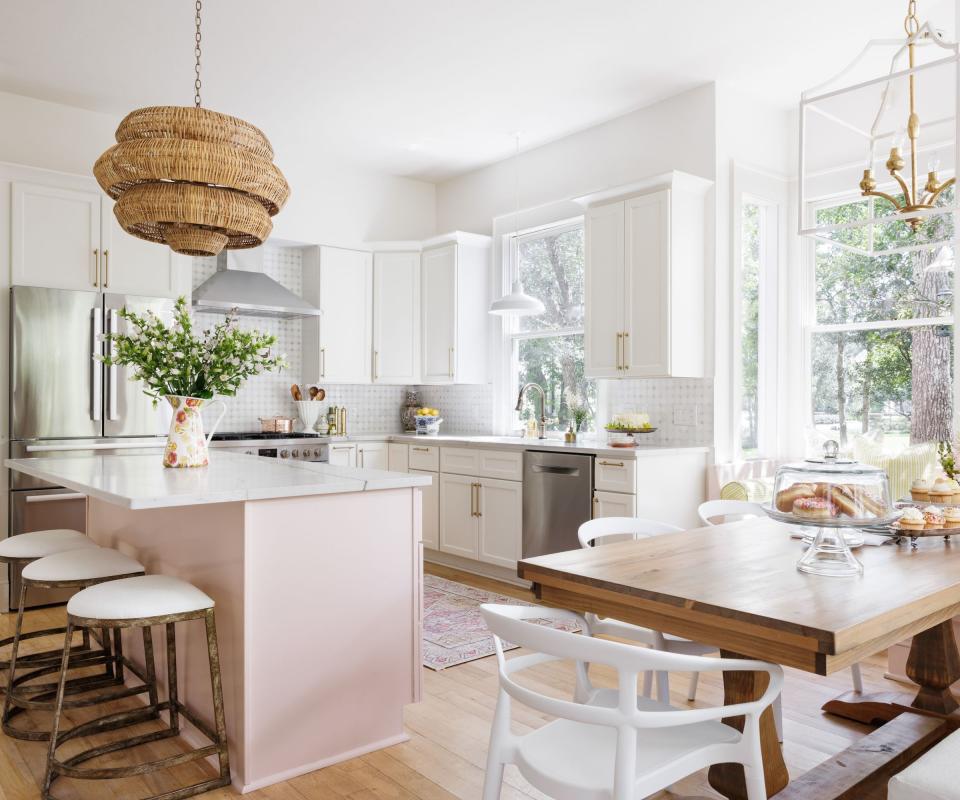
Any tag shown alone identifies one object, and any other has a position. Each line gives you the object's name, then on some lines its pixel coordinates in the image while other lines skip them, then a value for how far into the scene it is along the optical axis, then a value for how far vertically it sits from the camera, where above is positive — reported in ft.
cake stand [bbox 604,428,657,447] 14.46 -0.67
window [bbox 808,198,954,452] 13.57 +1.08
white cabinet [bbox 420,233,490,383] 19.06 +2.33
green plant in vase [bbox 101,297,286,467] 9.37 +0.41
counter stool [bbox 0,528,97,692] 9.49 -1.88
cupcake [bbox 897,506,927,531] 7.33 -1.18
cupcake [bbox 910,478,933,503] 8.17 -0.98
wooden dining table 4.83 -1.42
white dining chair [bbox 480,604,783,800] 4.52 -2.33
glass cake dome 5.84 -0.80
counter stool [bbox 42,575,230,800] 6.98 -2.02
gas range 16.31 -1.00
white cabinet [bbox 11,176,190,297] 14.29 +2.96
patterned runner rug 11.60 -3.87
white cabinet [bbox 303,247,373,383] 18.90 +2.07
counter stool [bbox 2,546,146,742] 8.39 -3.36
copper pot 18.71 -0.63
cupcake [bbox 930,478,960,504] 8.04 -0.98
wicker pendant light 7.32 +2.24
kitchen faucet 17.11 -0.38
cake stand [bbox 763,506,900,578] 5.84 -1.24
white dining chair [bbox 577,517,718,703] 7.52 -2.35
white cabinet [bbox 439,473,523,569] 15.67 -2.56
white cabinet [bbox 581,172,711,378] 14.25 +2.29
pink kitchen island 7.57 -2.08
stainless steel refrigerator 13.89 +0.06
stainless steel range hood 16.71 +2.42
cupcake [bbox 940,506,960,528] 7.49 -1.17
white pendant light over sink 15.80 +1.97
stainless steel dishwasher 14.23 -1.92
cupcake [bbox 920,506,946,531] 7.43 -1.19
